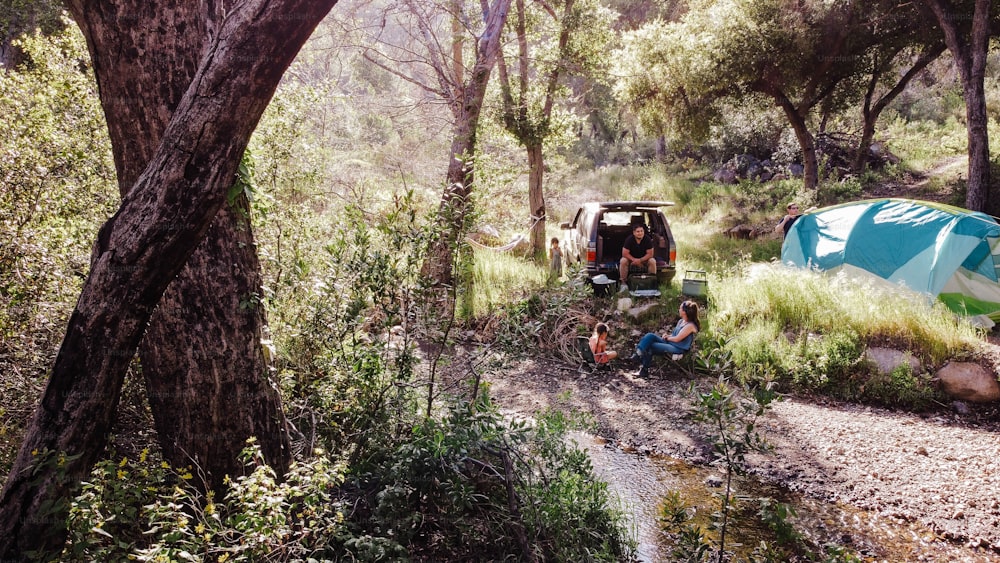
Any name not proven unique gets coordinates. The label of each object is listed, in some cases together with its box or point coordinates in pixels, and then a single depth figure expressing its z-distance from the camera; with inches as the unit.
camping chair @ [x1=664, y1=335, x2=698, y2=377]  286.7
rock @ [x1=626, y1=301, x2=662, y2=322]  324.8
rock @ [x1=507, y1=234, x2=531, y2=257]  476.1
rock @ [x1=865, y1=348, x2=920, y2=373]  250.5
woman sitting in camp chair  279.7
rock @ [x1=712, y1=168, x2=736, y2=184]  737.6
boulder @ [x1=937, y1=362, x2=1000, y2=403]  236.1
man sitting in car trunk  344.8
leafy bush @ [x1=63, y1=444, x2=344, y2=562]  78.1
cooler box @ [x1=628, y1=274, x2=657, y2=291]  339.3
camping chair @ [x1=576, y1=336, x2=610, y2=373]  297.1
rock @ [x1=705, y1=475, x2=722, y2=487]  194.9
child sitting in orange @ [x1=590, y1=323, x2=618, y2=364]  289.1
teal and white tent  281.0
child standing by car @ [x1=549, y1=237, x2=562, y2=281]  398.8
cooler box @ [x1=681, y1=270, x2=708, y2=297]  329.4
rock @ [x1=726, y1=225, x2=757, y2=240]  525.3
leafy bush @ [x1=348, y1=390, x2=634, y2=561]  107.0
